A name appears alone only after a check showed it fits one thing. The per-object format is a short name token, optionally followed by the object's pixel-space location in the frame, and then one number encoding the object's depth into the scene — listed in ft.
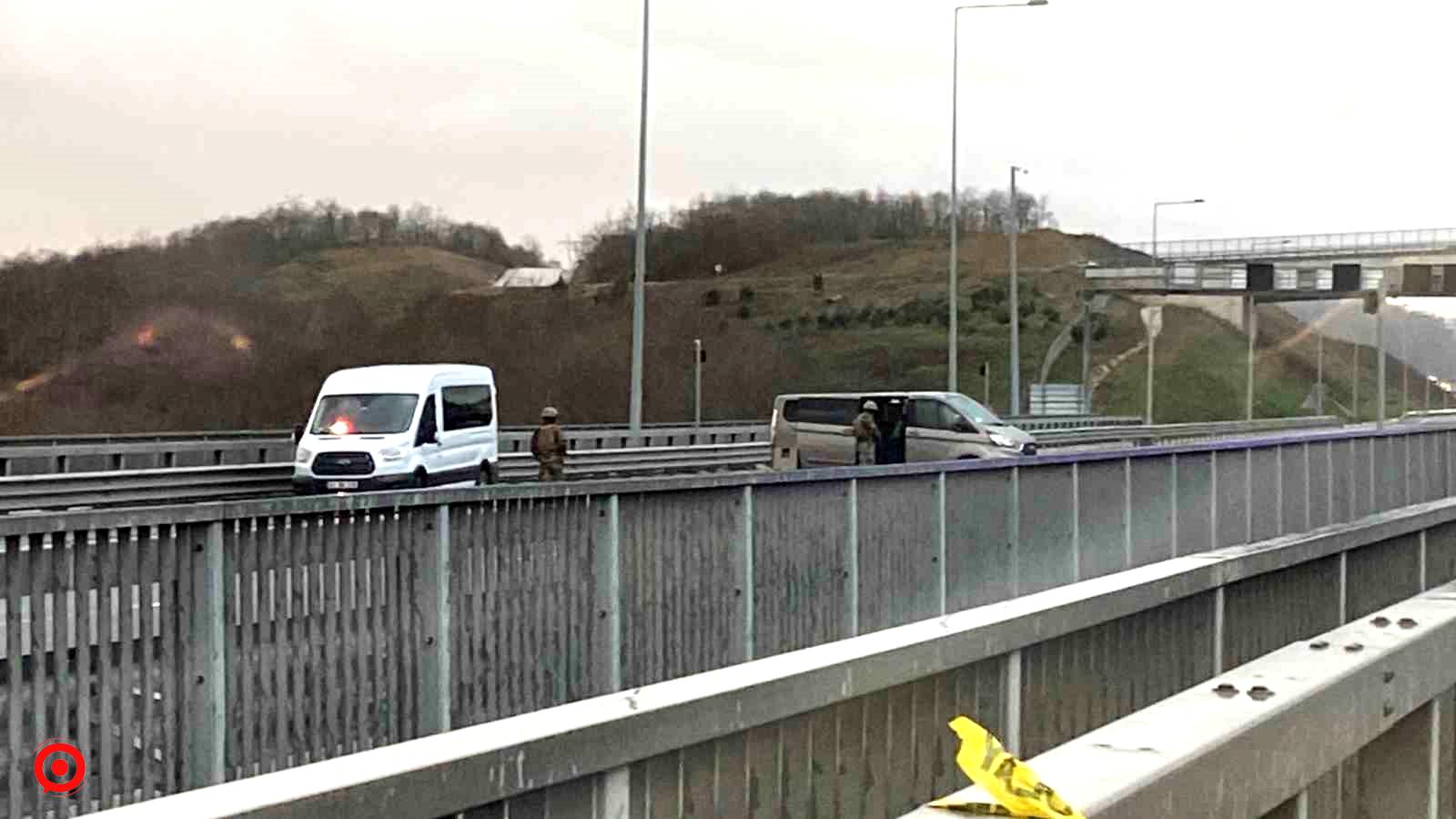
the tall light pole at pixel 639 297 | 133.39
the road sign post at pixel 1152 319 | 186.60
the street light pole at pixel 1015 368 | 219.00
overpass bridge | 333.83
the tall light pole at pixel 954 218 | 187.21
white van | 98.37
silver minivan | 112.98
